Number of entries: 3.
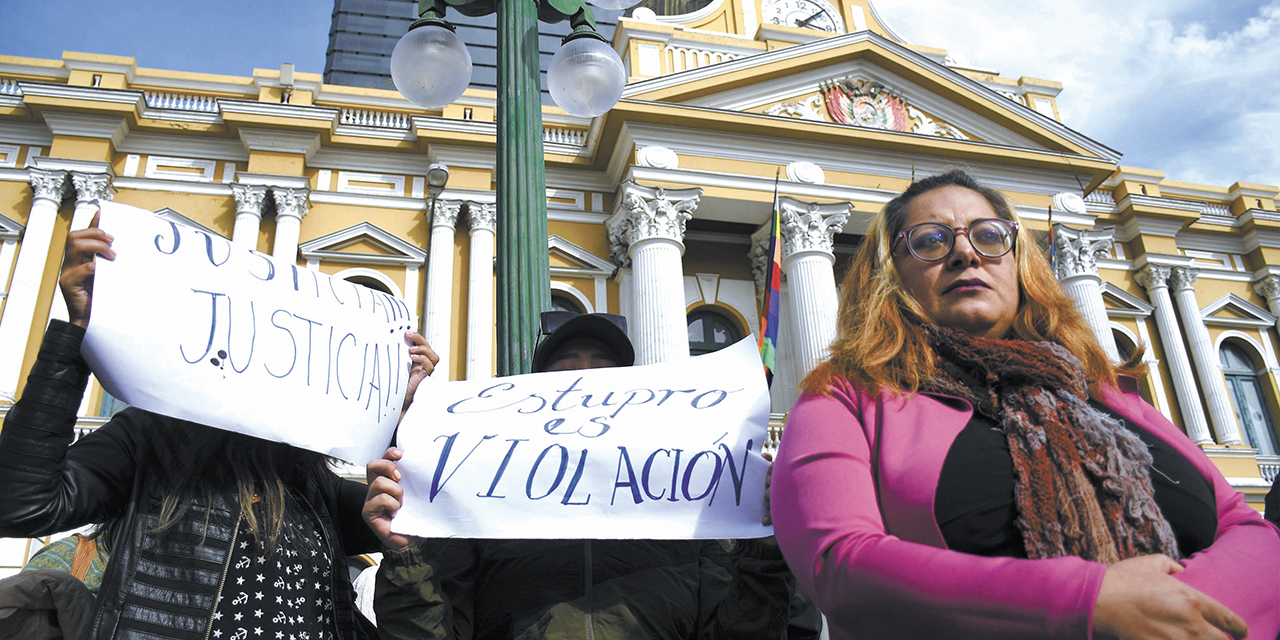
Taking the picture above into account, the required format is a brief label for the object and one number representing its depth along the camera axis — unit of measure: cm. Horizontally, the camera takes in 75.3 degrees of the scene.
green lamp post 394
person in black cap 205
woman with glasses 117
